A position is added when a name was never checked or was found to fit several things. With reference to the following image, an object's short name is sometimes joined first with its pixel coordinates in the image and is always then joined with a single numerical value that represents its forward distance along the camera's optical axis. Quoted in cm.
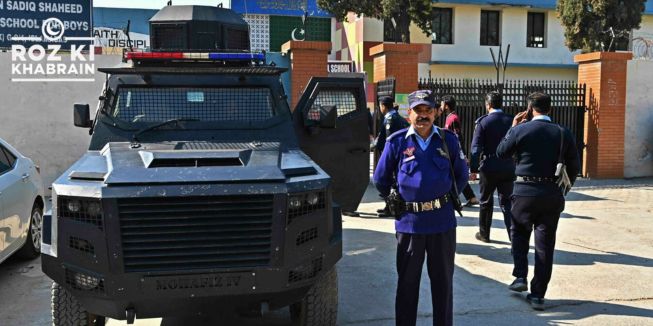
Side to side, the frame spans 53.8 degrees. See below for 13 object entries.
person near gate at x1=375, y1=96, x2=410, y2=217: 921
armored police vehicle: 381
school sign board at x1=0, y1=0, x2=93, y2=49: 1358
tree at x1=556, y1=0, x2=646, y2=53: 1934
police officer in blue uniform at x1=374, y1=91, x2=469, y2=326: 430
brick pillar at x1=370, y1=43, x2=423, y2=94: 1297
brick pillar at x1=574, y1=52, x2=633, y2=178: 1379
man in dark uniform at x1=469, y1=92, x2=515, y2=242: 716
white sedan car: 614
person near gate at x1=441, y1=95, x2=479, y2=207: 963
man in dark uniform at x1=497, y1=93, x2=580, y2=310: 537
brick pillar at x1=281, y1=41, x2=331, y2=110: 1271
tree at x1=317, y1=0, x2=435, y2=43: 2072
